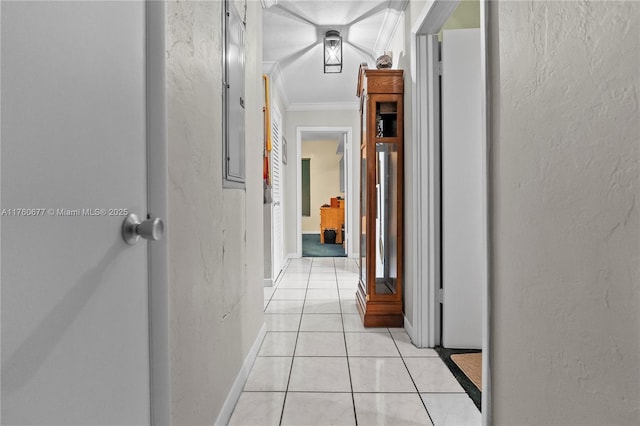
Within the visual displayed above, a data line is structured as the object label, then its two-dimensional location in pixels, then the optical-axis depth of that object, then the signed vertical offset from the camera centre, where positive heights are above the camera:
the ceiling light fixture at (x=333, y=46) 3.46 +1.44
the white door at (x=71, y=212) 0.55 +0.00
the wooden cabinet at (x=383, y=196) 2.86 +0.10
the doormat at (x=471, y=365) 2.02 -0.86
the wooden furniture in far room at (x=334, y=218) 8.62 -0.17
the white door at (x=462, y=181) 2.39 +0.17
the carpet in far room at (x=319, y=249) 6.89 -0.74
